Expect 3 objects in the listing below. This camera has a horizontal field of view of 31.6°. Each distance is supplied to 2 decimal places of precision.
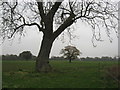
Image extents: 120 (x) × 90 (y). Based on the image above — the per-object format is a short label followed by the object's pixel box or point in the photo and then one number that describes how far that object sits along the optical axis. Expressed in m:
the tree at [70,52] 83.12
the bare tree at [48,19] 20.83
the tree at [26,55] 91.35
